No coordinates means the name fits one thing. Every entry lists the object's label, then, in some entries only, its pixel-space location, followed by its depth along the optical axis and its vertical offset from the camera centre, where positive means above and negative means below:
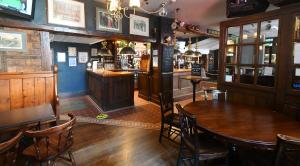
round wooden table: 1.47 -0.50
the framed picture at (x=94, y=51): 7.66 +0.93
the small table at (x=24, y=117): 1.80 -0.51
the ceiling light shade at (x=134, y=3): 1.91 +0.75
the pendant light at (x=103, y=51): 7.02 +0.85
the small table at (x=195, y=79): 4.34 -0.15
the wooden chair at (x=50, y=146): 1.63 -0.81
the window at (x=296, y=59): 2.28 +0.18
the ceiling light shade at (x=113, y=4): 2.04 +0.79
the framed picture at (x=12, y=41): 2.69 +0.49
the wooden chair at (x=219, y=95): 3.05 -0.38
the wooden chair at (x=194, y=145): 1.73 -0.77
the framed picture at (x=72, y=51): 6.74 +0.82
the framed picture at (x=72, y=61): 6.83 +0.44
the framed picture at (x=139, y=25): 4.31 +1.19
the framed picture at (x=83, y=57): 7.07 +0.63
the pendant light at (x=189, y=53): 6.53 +0.74
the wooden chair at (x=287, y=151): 1.21 -0.57
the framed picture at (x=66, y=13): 3.16 +1.12
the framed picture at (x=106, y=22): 3.80 +1.12
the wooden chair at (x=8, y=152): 1.31 -0.67
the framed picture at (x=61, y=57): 6.54 +0.58
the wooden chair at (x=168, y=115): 2.79 -0.70
